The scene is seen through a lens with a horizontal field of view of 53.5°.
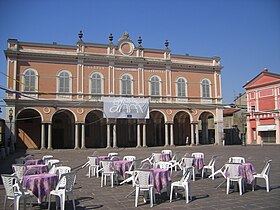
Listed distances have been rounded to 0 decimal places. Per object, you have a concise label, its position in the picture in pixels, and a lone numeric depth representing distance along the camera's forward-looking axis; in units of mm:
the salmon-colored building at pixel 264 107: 32281
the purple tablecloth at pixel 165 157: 11641
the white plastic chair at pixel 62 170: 6870
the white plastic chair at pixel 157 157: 11475
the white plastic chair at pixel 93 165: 10409
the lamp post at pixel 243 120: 37269
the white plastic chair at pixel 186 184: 6312
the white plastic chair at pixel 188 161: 9477
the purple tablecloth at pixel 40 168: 7552
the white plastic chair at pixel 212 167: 9422
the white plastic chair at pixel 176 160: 11080
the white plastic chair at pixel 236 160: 9041
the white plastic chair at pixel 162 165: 7973
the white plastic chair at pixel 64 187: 5602
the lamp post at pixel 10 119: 21484
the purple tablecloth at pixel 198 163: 9539
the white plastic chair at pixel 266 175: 7238
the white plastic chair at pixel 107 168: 8577
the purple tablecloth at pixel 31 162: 9000
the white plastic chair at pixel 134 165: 8659
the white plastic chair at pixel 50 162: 8519
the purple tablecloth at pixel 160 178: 6406
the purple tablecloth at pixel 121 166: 8821
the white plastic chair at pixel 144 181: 6235
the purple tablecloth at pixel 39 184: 5738
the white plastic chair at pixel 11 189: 5438
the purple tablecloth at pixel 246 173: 7203
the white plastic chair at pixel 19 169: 7527
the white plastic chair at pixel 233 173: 7105
